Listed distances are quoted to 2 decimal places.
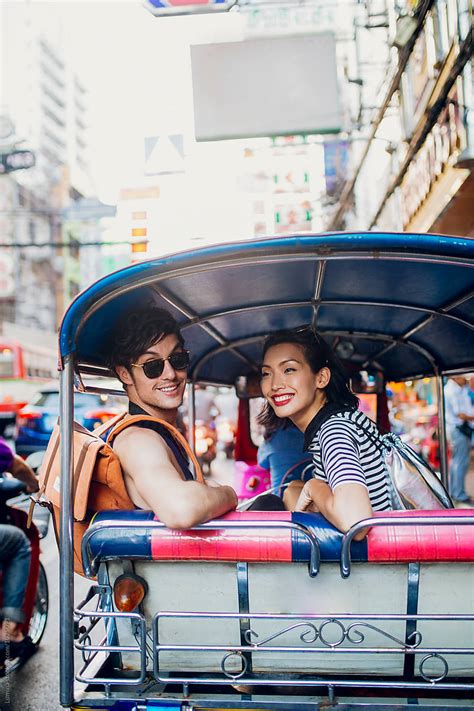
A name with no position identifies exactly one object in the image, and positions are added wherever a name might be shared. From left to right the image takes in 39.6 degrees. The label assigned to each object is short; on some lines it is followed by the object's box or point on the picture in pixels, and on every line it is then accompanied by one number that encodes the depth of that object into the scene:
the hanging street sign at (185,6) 6.34
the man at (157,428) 2.09
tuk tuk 1.96
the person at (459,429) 8.56
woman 2.12
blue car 11.83
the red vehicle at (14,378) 21.09
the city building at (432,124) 7.22
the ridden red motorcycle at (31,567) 3.82
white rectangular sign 7.95
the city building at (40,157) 49.88
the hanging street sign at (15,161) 14.70
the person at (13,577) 3.54
